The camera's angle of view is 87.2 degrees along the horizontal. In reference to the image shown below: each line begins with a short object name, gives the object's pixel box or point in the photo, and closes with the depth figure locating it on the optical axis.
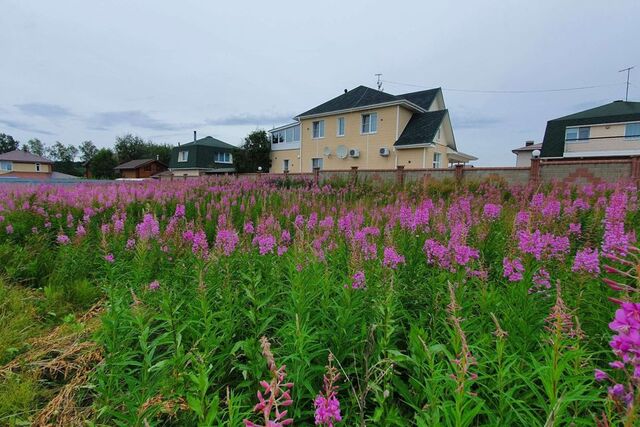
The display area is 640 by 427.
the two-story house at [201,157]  46.38
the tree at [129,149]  79.31
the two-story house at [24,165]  60.16
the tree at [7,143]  88.94
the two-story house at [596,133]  30.55
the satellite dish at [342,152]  30.66
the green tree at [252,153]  37.19
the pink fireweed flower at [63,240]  4.79
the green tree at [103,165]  69.06
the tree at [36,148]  95.81
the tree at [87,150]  93.94
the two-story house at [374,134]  27.06
